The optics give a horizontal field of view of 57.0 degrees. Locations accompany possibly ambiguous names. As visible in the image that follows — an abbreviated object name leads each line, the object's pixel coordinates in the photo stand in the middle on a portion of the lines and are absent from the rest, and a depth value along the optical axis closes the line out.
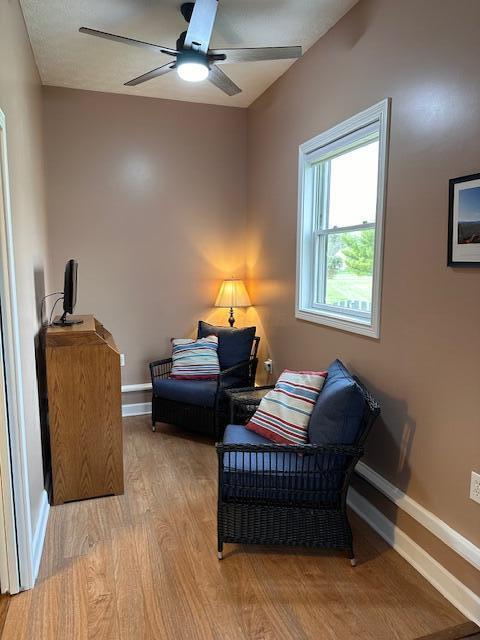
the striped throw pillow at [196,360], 3.65
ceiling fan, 2.14
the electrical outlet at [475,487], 1.81
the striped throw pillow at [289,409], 2.35
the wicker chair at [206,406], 3.43
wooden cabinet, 2.60
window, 2.40
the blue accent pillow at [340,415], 2.10
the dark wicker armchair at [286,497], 2.12
